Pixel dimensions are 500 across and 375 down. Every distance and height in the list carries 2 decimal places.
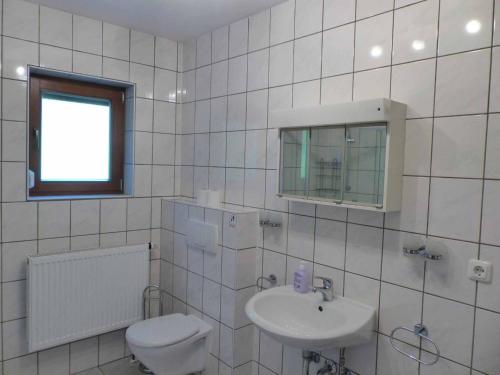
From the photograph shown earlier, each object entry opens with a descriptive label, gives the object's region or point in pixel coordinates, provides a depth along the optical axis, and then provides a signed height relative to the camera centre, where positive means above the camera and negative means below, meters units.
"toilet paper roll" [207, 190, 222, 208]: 2.36 -0.19
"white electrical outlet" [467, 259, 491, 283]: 1.30 -0.32
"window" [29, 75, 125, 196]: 2.32 +0.18
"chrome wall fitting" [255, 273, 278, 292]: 2.09 -0.63
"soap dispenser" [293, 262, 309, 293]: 1.84 -0.54
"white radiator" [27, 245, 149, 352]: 2.18 -0.82
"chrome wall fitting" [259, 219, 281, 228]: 2.04 -0.29
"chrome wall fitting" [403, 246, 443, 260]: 1.39 -0.29
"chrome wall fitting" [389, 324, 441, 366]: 1.41 -0.63
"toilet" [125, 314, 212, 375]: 2.03 -0.98
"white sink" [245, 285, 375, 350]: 1.46 -0.64
